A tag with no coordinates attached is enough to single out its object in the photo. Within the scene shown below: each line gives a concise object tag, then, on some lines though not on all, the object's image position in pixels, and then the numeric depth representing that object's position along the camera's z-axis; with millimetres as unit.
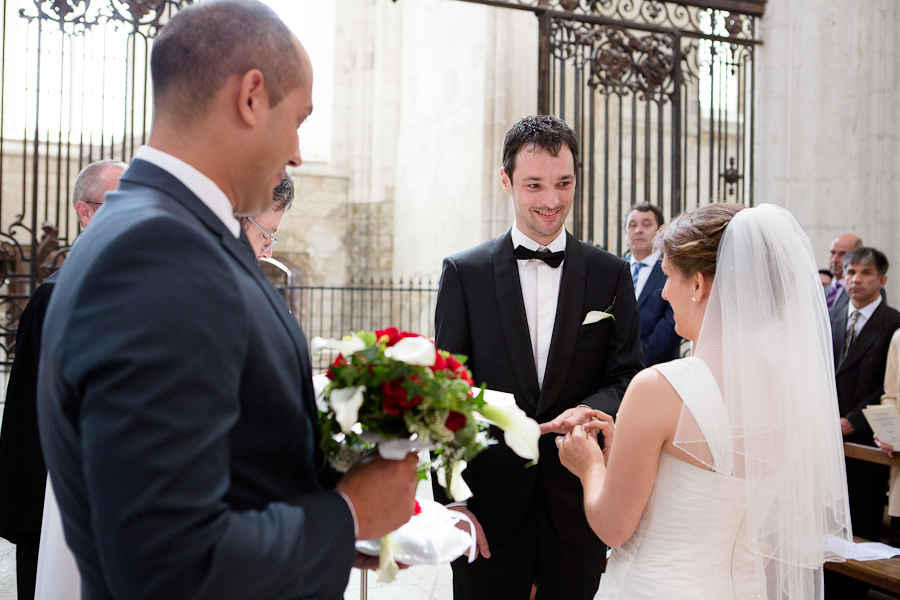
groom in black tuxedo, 2234
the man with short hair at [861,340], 4918
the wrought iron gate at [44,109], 11172
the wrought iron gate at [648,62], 6344
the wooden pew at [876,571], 3223
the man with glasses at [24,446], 2311
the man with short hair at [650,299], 4727
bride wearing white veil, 1757
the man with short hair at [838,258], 5914
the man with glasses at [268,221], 2211
